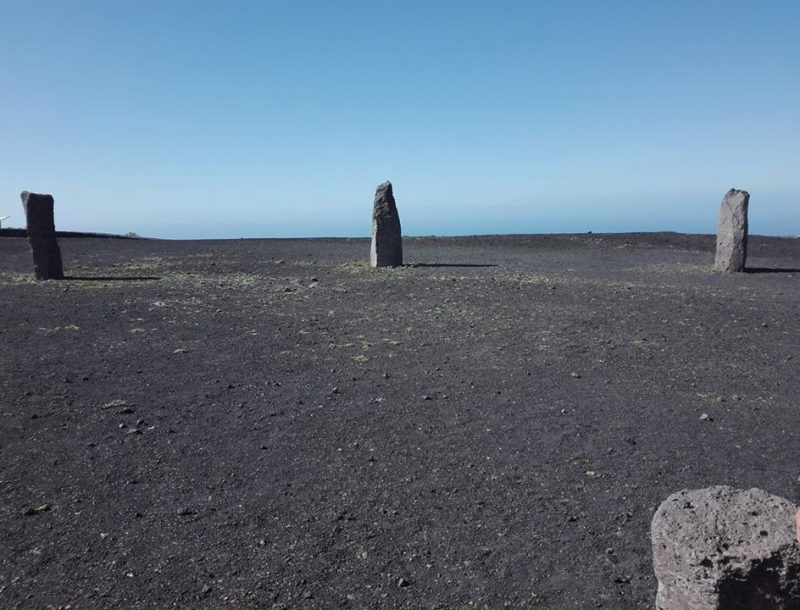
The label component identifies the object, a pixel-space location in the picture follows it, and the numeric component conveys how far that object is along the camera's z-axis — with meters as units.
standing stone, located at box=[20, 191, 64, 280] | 13.34
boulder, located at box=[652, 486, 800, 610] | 2.51
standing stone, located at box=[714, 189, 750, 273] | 14.27
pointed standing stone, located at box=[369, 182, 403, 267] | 15.85
